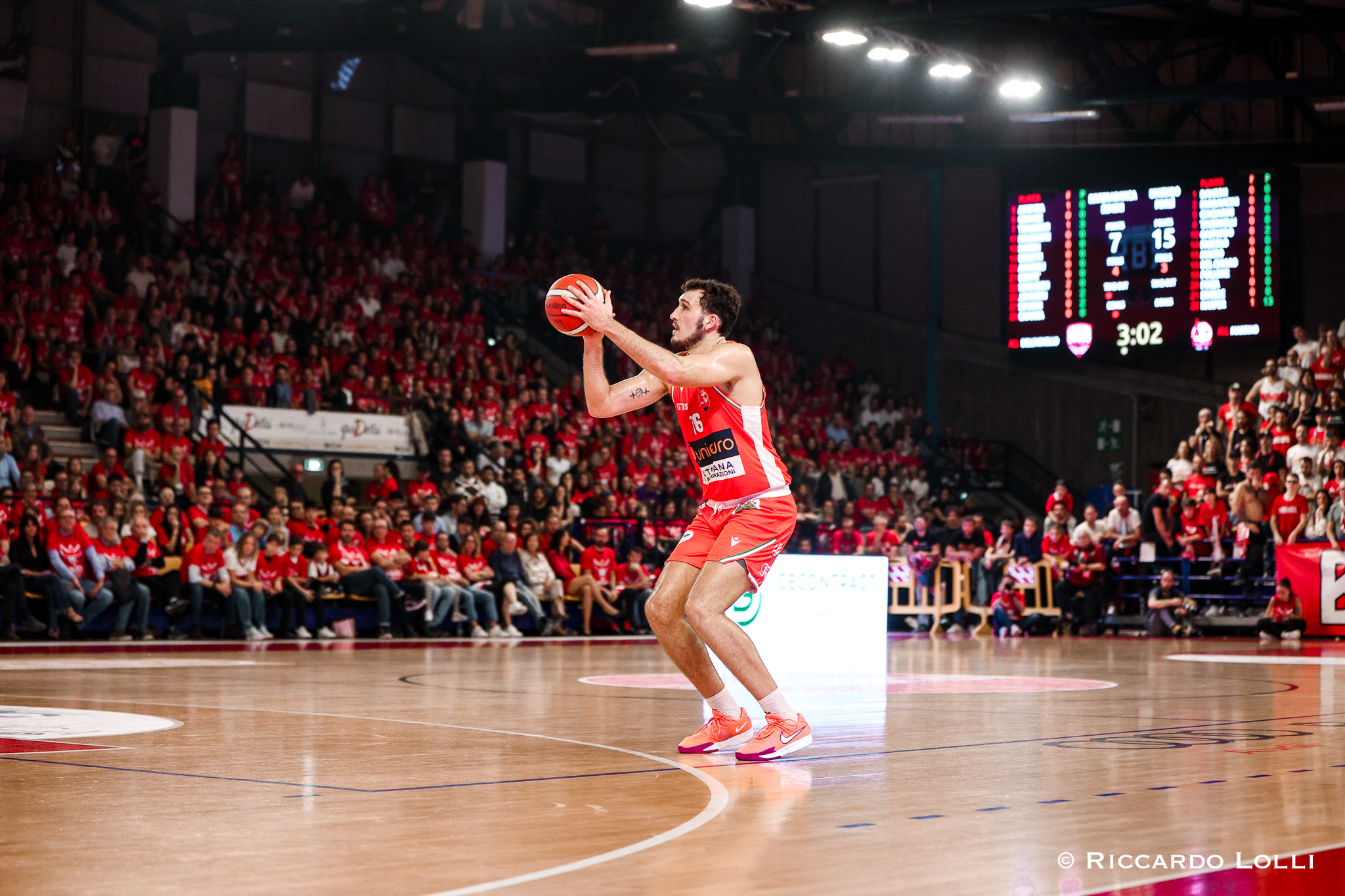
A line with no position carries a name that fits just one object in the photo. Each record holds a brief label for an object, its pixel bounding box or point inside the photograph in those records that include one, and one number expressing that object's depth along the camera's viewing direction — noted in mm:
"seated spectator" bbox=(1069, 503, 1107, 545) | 20859
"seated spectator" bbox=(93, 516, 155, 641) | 15109
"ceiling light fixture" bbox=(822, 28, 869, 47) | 21053
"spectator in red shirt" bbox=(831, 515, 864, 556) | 22172
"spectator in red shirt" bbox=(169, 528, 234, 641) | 15633
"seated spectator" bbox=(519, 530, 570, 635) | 18438
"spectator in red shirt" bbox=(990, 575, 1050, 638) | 20750
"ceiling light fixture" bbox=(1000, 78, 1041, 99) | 22391
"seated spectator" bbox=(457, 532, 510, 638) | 17734
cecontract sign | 13195
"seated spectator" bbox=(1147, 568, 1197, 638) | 19953
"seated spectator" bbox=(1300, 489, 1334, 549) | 18150
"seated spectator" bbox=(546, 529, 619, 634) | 18797
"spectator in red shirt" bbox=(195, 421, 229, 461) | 17672
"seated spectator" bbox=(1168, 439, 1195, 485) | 21219
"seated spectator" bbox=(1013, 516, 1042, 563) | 21000
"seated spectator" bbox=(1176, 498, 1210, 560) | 19938
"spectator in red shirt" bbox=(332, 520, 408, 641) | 16859
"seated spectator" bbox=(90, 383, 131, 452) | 17594
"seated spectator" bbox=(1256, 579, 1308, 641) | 18312
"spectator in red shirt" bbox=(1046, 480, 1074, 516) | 21469
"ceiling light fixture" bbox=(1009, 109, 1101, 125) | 26391
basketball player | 5902
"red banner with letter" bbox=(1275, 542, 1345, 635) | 18125
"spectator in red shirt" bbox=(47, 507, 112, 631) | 14812
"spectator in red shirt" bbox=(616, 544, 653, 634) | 19188
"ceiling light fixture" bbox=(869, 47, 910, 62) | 21953
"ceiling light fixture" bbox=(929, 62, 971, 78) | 22797
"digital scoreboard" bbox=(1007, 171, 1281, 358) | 22141
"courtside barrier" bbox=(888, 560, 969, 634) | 20922
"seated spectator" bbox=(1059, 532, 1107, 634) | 20672
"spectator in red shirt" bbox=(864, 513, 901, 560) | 21891
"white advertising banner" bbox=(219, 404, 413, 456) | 19219
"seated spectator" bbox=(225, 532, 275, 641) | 15875
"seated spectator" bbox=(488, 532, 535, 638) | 17938
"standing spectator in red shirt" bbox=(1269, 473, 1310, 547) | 18750
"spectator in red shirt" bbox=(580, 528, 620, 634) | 18922
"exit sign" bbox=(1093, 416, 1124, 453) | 27844
